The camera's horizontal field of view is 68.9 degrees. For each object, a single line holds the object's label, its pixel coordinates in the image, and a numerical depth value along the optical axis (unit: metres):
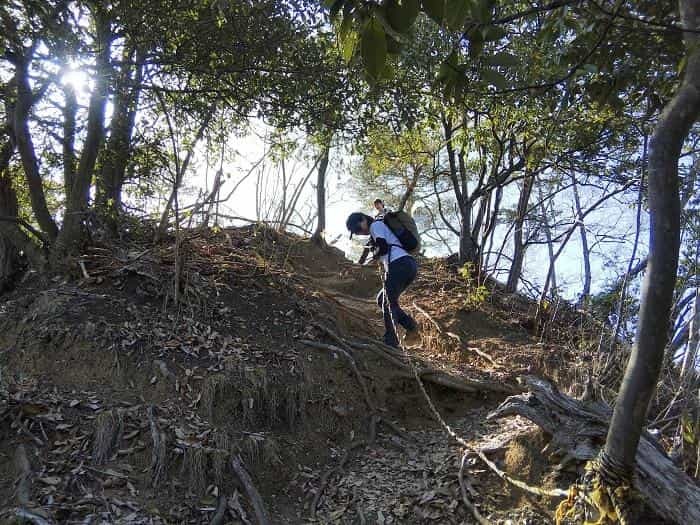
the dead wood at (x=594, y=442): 2.69
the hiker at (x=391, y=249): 5.60
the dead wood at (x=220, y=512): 3.36
